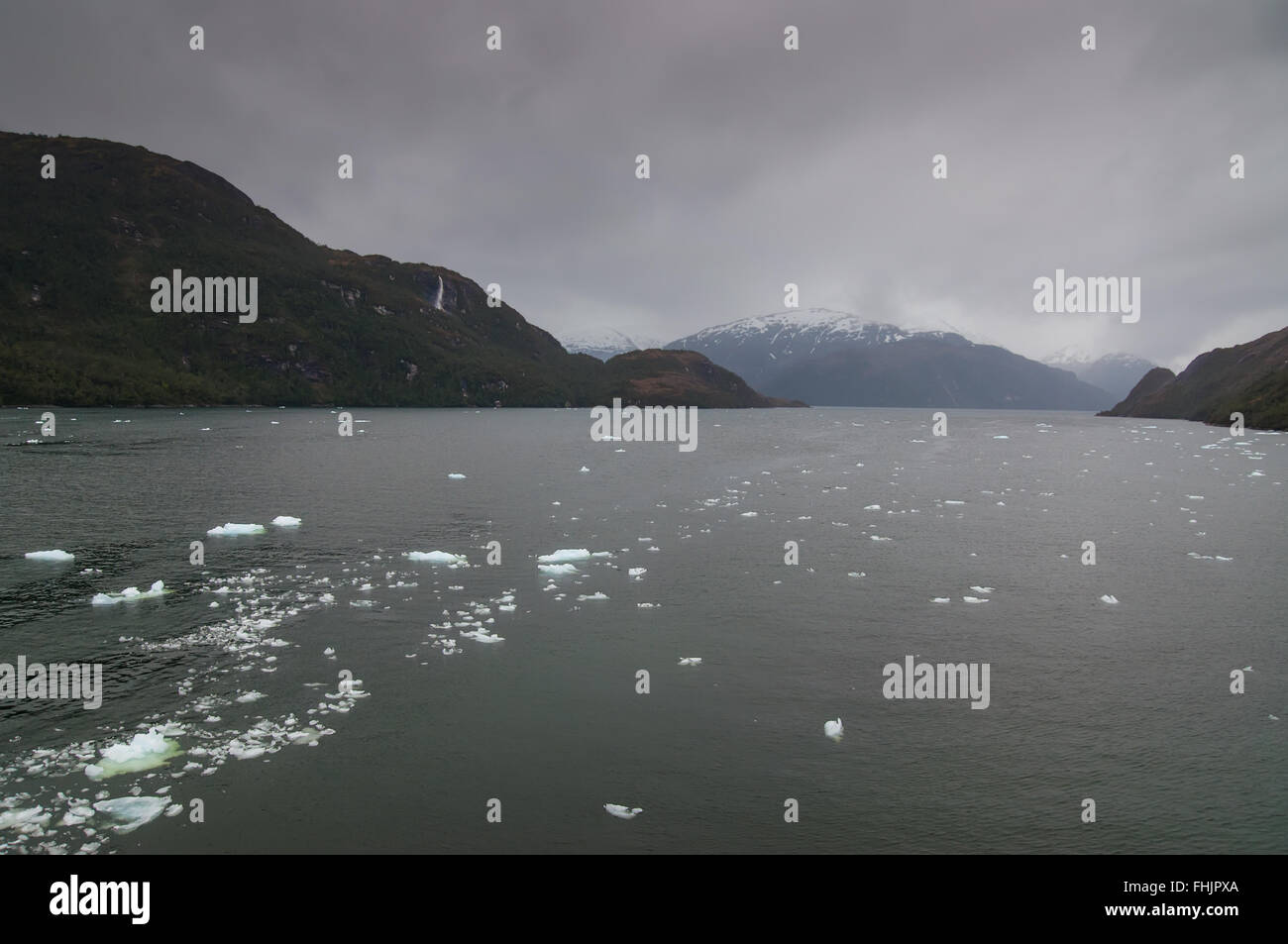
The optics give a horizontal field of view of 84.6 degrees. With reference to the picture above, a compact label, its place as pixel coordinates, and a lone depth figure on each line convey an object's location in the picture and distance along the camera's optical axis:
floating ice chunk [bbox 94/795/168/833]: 10.03
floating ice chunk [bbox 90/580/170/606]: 19.91
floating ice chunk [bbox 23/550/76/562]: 24.78
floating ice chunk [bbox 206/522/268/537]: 29.43
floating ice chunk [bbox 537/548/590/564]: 25.84
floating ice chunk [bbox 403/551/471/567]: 25.80
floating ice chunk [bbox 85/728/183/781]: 11.45
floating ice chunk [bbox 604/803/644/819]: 10.52
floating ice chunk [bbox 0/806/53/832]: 9.82
